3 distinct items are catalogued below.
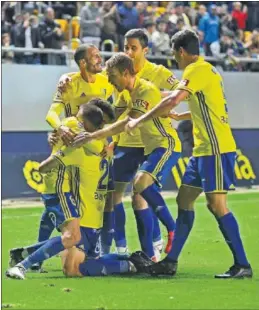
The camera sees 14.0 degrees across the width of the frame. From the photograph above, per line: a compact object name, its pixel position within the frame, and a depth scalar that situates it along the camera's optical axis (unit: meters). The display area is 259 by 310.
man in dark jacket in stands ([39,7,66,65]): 23.27
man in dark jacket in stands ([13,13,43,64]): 22.88
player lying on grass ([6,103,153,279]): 9.52
